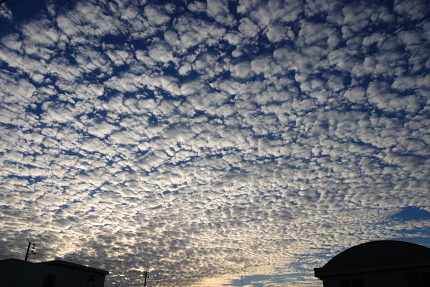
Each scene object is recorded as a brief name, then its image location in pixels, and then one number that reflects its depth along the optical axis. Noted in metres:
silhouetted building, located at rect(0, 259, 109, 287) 19.08
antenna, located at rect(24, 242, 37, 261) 46.87
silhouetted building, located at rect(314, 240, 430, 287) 19.53
